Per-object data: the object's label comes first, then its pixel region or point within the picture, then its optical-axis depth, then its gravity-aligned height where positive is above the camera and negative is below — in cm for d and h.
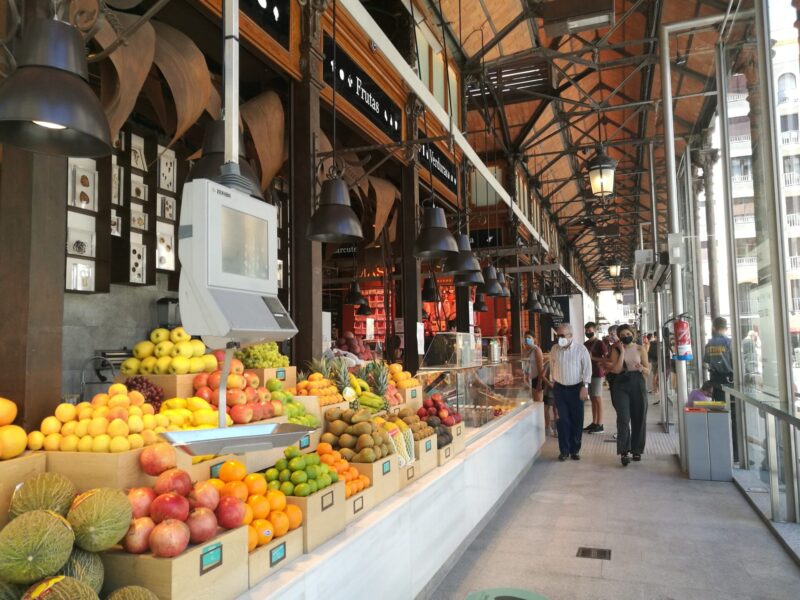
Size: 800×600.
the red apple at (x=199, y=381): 314 -20
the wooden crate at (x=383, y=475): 327 -76
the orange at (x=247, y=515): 228 -66
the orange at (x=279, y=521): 242 -73
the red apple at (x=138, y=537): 193 -62
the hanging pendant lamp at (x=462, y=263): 541 +68
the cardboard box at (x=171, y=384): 306 -21
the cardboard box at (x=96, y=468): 218 -45
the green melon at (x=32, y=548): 165 -56
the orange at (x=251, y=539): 225 -74
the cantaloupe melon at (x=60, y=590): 160 -66
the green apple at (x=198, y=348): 330 -3
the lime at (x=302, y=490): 262 -65
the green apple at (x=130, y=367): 318 -12
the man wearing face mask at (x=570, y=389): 784 -70
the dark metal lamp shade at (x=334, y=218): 370 +76
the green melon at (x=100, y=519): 183 -53
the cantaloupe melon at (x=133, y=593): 173 -72
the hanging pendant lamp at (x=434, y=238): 471 +80
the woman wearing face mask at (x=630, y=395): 756 -77
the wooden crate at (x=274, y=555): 221 -83
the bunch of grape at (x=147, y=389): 290 -22
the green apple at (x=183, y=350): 324 -3
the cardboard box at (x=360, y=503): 294 -83
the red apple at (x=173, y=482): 215 -50
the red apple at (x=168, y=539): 186 -61
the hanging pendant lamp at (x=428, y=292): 1194 +94
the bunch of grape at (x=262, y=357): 379 -10
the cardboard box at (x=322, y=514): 254 -77
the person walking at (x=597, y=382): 1032 -82
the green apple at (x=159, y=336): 330 +4
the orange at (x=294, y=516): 249 -73
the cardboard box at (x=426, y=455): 398 -79
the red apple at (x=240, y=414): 286 -34
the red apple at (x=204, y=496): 215 -55
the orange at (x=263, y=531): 231 -73
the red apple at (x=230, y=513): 217 -62
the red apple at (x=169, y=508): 200 -55
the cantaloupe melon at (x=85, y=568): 178 -66
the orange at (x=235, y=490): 235 -58
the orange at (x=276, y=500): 248 -65
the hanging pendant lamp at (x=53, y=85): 161 +72
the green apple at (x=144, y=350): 322 -3
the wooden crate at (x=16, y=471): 203 -44
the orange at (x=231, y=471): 252 -54
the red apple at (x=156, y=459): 225 -43
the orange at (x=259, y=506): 239 -65
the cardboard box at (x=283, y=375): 370 -21
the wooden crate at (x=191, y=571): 183 -72
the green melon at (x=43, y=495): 196 -49
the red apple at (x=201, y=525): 200 -61
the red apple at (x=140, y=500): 205 -54
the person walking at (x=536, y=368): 913 -49
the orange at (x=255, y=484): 250 -59
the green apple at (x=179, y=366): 314 -12
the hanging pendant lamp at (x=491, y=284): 827 +74
